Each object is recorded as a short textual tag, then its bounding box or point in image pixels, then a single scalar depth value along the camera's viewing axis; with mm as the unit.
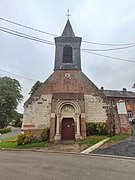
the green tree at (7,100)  25347
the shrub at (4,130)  23332
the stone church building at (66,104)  11021
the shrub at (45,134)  10730
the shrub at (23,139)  9861
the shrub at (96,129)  11167
